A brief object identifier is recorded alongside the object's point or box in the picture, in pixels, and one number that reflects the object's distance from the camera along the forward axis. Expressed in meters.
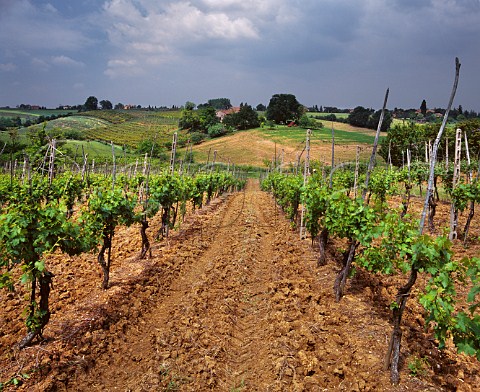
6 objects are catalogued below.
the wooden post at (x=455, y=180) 11.91
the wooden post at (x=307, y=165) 13.00
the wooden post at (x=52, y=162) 8.23
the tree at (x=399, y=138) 39.41
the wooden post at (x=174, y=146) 14.25
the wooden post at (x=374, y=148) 6.61
